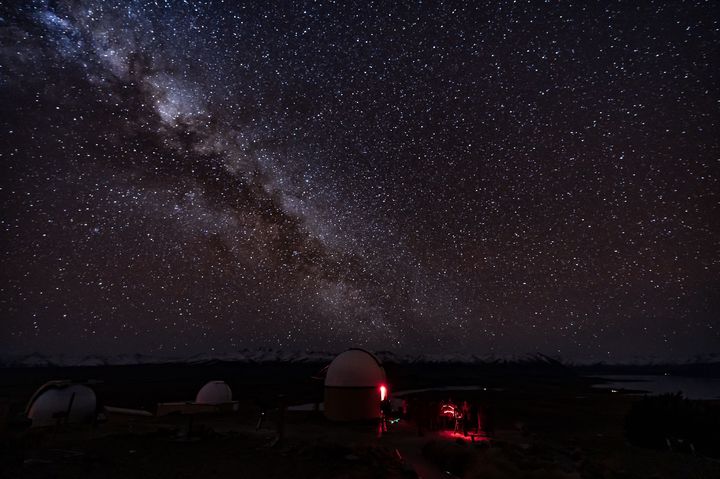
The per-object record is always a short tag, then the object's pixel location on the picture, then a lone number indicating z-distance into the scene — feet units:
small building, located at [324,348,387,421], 76.28
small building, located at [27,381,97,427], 78.38
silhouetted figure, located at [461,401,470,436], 64.03
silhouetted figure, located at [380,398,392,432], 69.88
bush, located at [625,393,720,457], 55.42
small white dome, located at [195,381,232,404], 102.31
